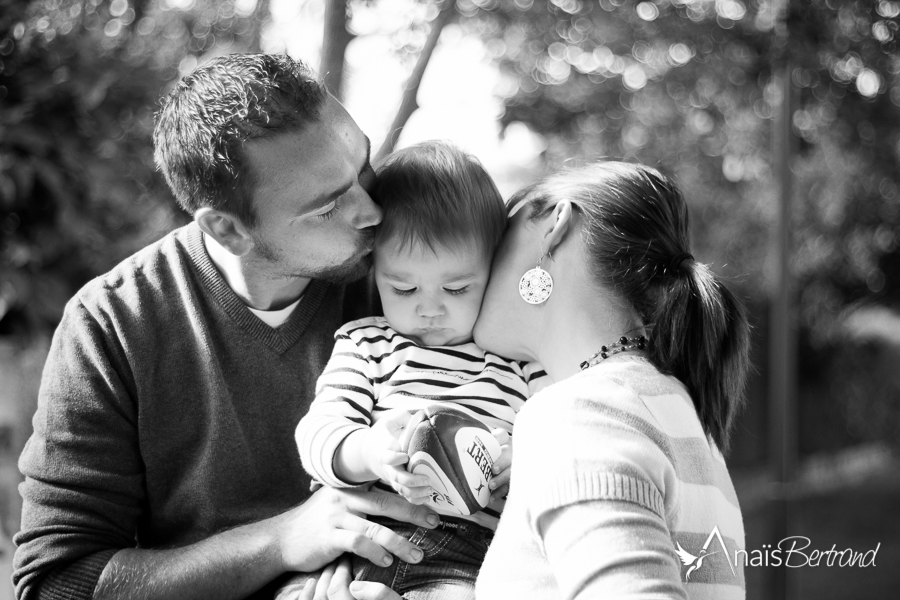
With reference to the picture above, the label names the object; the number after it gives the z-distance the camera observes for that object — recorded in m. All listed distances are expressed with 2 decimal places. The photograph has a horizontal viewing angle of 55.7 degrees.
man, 1.77
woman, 1.19
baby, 1.68
